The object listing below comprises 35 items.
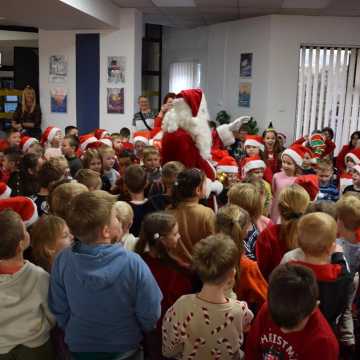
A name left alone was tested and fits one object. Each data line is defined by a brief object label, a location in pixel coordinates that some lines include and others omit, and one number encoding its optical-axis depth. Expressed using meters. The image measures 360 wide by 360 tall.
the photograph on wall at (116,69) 7.40
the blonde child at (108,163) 3.75
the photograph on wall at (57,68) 7.68
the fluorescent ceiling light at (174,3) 6.75
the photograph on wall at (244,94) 7.98
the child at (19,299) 1.71
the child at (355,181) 3.70
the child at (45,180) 2.86
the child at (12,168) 3.47
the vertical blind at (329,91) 7.74
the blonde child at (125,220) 2.19
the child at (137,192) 2.69
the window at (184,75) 9.71
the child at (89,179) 2.89
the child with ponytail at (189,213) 2.34
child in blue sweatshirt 1.62
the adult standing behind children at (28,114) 7.21
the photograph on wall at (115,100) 7.52
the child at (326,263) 1.76
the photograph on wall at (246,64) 7.93
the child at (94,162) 3.62
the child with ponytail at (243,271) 1.95
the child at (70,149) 4.08
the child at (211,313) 1.61
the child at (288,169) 3.81
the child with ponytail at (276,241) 2.21
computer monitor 9.12
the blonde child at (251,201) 2.46
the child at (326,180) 3.81
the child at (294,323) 1.39
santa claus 3.58
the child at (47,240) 1.99
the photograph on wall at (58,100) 7.78
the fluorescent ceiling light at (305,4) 6.43
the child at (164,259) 1.97
